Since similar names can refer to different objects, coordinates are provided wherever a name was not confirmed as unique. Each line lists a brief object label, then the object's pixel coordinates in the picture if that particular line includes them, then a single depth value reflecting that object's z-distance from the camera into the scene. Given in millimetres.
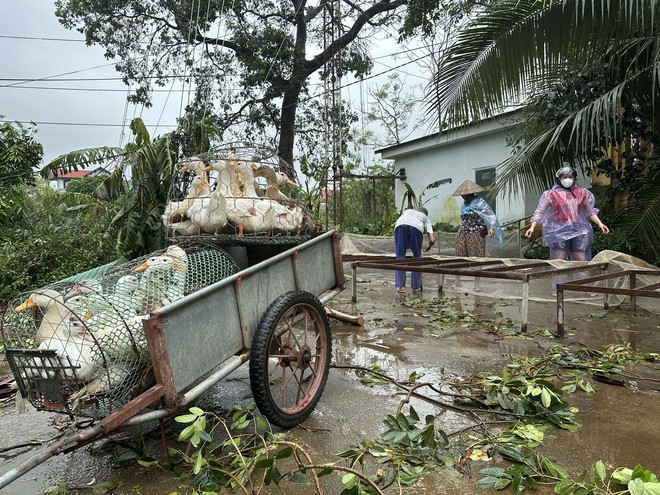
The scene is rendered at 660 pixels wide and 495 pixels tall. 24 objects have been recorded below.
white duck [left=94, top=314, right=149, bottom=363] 2305
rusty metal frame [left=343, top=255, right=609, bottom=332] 5031
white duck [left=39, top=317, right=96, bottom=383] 2242
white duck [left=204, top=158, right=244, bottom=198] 3947
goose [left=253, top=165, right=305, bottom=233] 3934
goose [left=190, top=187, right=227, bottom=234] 3633
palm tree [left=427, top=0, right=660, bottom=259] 4867
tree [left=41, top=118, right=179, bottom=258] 7910
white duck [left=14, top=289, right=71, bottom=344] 2426
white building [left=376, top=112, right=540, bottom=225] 11383
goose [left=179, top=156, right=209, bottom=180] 4023
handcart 2176
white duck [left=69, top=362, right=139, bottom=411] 2191
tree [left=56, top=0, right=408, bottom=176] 14586
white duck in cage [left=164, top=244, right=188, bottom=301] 2811
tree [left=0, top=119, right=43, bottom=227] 10219
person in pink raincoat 6488
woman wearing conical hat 7656
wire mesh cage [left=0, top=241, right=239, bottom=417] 2225
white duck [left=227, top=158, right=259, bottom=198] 3986
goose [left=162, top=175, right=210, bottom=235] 3781
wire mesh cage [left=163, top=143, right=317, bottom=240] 3699
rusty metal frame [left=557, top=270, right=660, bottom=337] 4425
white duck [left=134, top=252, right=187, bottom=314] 2684
